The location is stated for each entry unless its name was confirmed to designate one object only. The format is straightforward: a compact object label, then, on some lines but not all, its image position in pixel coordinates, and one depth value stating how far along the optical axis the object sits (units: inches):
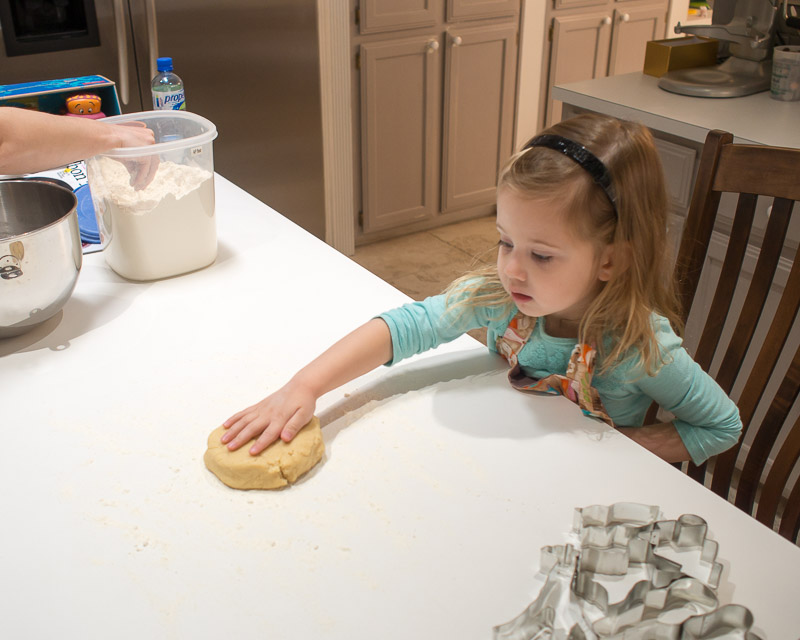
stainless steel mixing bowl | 37.3
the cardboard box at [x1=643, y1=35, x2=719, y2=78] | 80.3
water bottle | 64.7
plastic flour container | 43.8
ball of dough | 30.1
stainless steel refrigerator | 73.2
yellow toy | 63.2
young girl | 32.7
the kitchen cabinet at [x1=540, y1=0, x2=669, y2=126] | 124.9
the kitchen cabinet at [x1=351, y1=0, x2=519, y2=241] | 110.8
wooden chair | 38.4
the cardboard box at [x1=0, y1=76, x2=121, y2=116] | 62.3
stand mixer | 74.3
